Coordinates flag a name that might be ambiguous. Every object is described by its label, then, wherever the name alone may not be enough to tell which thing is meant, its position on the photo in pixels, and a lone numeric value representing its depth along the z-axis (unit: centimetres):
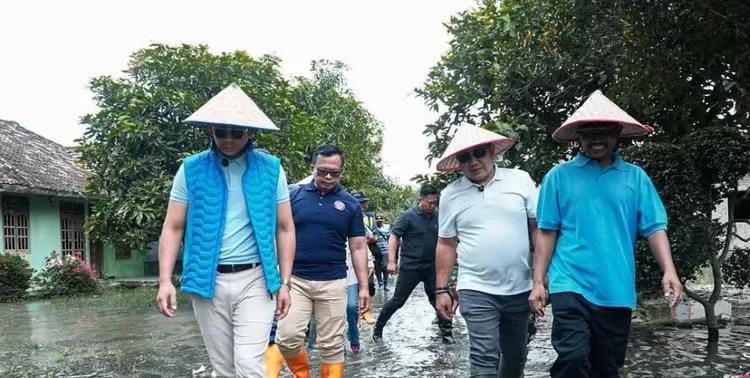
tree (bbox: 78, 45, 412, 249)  1603
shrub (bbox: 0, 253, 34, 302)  1638
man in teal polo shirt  386
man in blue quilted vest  378
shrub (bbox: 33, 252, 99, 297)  1772
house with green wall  1848
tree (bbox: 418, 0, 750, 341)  685
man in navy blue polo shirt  508
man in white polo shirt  436
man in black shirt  805
